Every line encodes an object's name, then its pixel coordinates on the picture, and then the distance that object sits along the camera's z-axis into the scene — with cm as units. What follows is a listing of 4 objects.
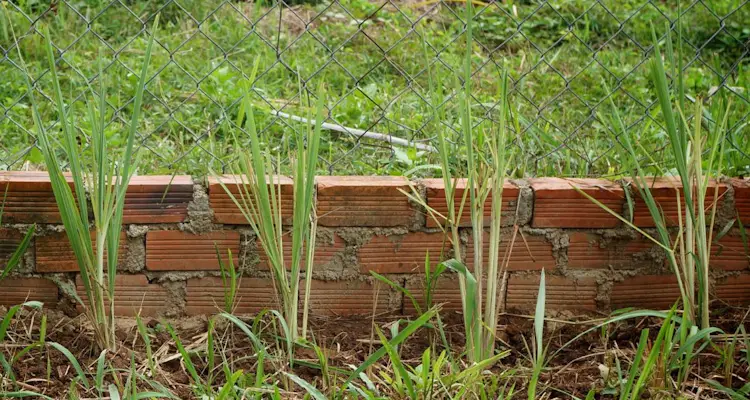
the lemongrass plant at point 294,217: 209
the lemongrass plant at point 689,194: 217
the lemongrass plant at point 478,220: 207
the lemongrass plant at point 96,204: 204
